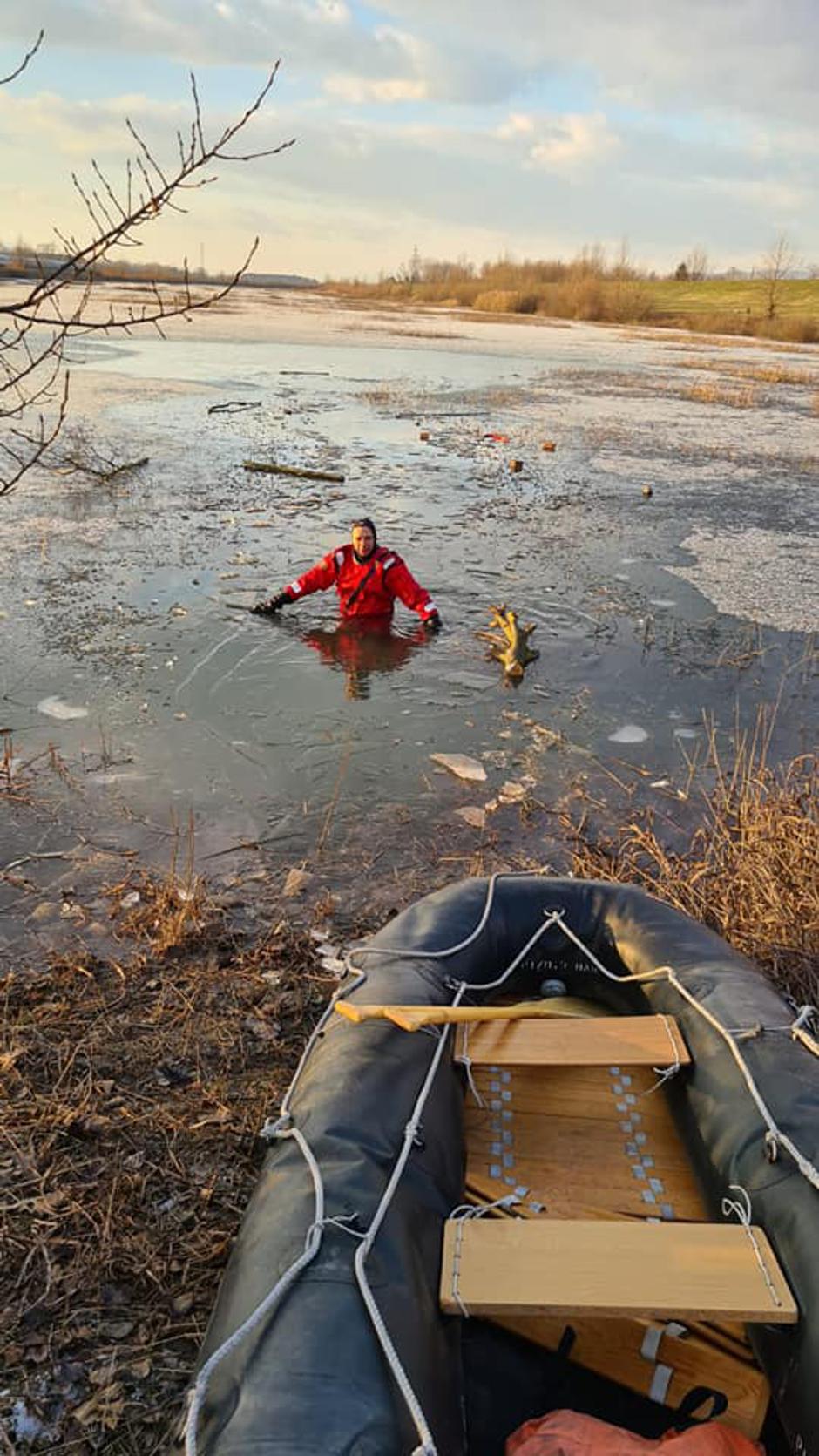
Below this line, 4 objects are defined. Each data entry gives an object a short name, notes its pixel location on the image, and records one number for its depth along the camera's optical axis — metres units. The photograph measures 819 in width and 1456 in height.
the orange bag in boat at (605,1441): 1.86
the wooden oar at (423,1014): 2.63
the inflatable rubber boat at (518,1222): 1.79
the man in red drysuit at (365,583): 7.43
